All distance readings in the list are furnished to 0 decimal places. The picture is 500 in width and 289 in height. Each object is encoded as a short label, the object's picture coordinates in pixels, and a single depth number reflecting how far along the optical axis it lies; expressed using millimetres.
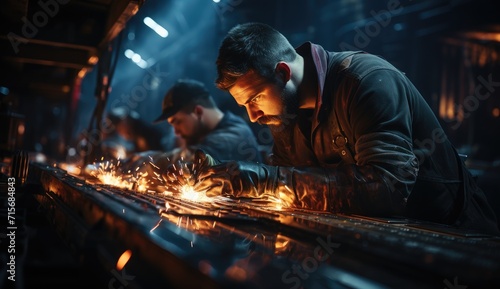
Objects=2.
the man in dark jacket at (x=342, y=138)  2115
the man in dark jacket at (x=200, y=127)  5004
